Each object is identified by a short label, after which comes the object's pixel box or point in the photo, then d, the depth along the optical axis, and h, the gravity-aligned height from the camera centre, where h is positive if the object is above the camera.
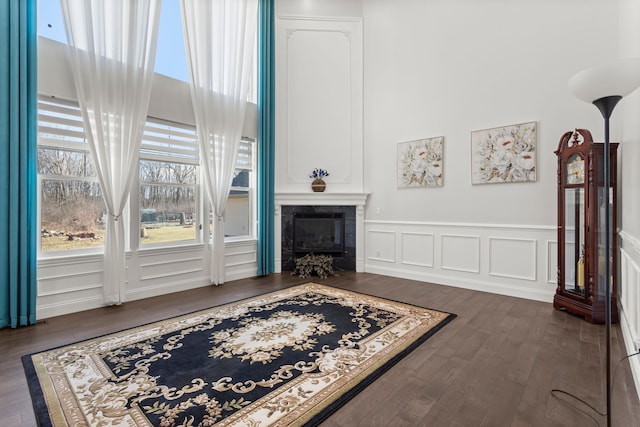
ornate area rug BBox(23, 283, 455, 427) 1.86 -1.12
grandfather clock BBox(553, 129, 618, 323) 3.25 -0.16
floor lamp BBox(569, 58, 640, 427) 1.60 +0.65
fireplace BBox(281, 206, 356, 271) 5.76 -0.37
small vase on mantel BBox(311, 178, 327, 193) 5.69 +0.49
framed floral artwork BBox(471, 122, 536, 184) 4.11 +0.77
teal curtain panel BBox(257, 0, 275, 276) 5.51 +1.38
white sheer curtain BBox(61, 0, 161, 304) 3.59 +1.49
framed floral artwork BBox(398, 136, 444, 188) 4.93 +0.79
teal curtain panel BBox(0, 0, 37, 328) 3.07 +0.52
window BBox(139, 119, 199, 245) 4.33 +0.43
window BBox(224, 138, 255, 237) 5.37 +0.27
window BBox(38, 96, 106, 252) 3.50 +0.35
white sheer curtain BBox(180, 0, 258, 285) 4.63 +1.95
